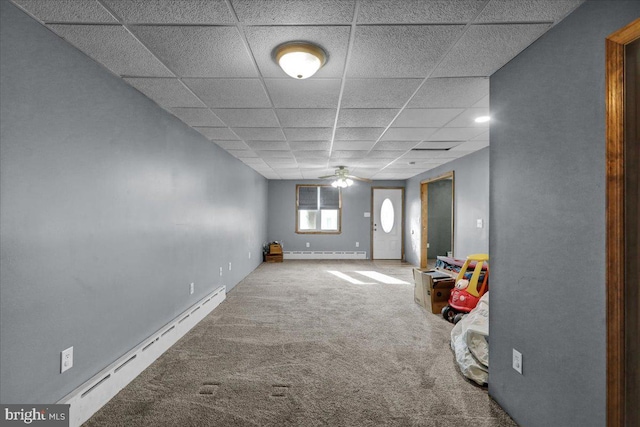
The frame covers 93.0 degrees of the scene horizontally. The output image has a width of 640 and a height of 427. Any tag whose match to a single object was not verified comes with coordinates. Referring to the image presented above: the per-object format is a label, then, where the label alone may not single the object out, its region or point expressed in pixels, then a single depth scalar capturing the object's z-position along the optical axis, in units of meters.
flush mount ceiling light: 1.89
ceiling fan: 6.48
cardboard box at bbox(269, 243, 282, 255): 8.42
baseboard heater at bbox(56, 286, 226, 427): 1.93
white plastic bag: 2.46
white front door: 9.07
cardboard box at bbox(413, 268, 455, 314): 4.14
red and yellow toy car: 3.66
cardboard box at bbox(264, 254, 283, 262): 8.40
